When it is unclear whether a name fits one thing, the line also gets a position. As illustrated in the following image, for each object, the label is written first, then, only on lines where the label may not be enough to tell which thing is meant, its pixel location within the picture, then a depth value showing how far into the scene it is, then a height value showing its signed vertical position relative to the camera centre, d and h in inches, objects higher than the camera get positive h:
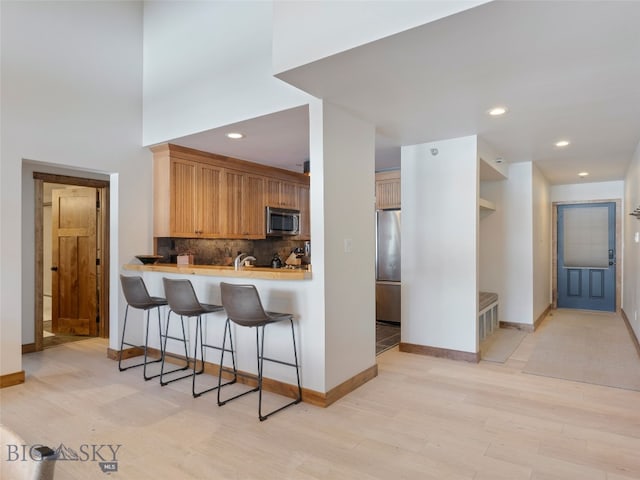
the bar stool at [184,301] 132.5 -19.7
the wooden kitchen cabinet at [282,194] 237.0 +30.4
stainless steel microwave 235.8 +12.9
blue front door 280.8 -11.5
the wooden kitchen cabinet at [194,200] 182.5 +20.7
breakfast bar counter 122.3 -25.5
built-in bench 191.6 -38.0
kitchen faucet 140.7 -7.9
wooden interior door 209.0 -10.0
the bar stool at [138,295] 147.8 -19.9
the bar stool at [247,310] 113.9 -19.7
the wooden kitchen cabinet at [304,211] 264.8 +21.4
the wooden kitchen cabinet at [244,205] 209.9 +20.6
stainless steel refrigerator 232.4 -14.1
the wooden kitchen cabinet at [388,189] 237.5 +31.7
